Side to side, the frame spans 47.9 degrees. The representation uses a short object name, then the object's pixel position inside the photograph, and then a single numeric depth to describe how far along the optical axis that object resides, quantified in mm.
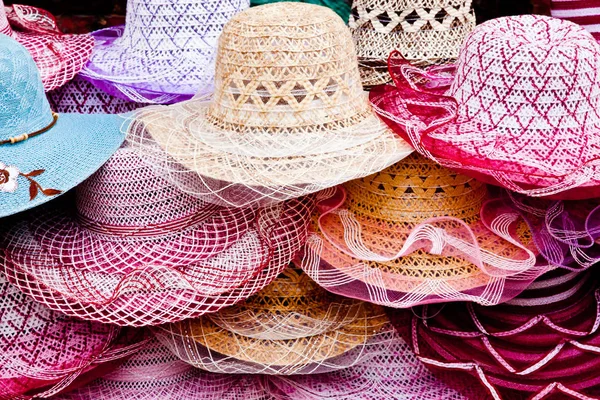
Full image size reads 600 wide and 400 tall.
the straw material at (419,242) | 1554
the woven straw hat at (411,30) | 1791
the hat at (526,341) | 1573
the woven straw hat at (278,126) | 1501
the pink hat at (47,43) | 1794
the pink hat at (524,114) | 1435
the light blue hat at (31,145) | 1448
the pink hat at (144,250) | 1510
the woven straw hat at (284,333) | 1689
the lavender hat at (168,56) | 1819
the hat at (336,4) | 2184
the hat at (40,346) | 1562
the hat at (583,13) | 2057
